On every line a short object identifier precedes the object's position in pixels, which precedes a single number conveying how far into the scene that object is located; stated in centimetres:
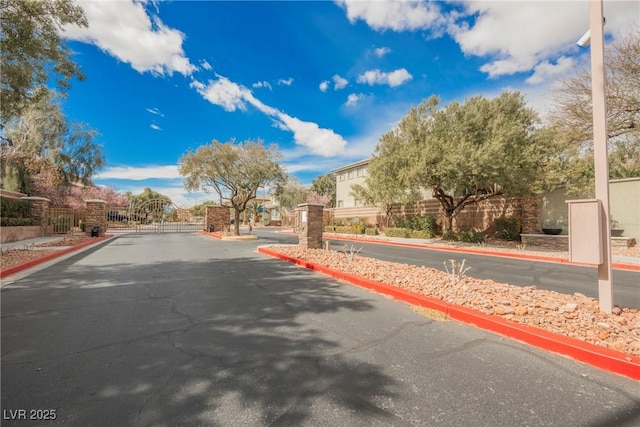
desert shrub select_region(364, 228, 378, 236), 2533
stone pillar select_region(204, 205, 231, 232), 2662
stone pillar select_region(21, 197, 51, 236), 1814
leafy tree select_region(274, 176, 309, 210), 4862
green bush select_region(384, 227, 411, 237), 2170
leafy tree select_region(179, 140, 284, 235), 1858
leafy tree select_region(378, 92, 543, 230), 1430
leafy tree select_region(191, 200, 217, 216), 6142
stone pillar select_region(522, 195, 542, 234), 1728
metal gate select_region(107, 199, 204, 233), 2905
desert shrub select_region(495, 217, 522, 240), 1778
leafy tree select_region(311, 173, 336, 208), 5306
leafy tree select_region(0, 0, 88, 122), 721
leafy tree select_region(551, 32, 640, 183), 1388
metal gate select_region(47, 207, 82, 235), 1981
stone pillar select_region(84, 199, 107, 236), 2053
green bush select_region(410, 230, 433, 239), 2067
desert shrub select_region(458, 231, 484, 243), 1752
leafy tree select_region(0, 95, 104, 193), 2216
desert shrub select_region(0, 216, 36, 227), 1471
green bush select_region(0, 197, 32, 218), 1520
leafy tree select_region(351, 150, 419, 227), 1716
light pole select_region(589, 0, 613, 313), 390
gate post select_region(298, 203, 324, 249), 1215
